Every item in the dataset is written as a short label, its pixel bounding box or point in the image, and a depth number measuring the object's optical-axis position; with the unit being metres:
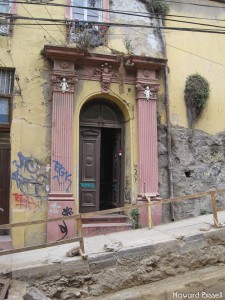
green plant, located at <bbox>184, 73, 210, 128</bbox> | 9.88
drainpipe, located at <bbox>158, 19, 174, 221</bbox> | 9.27
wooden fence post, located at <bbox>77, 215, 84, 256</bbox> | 6.03
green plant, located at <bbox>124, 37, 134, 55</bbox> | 9.44
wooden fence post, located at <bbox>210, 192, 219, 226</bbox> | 7.20
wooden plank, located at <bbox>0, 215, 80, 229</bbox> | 5.56
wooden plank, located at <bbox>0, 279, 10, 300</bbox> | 4.86
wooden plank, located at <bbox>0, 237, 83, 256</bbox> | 5.47
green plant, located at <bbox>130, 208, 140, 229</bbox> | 8.74
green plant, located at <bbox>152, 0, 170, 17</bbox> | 9.96
